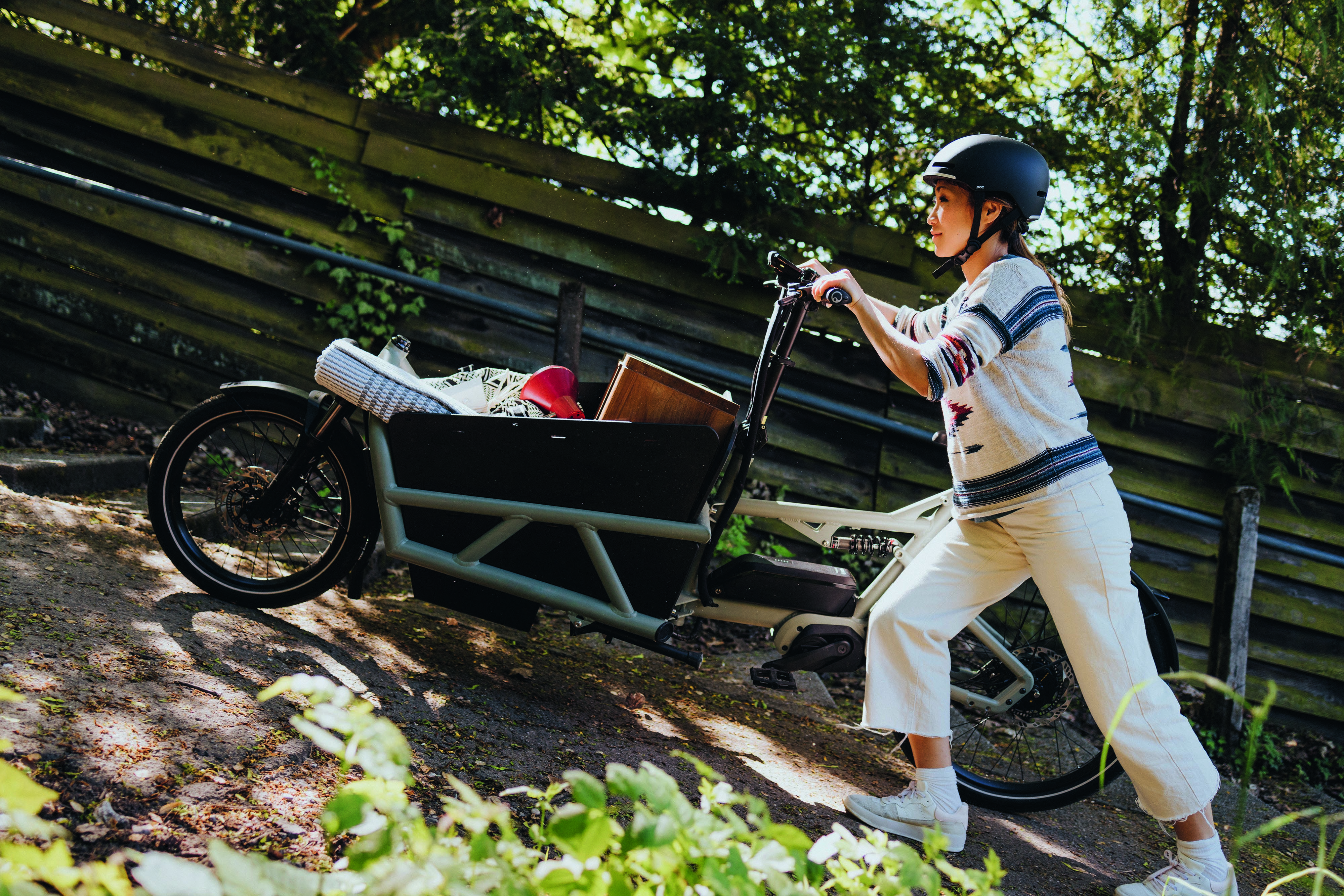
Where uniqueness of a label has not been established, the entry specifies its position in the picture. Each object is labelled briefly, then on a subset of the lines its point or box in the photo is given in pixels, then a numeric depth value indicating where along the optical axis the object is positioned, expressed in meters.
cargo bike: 2.77
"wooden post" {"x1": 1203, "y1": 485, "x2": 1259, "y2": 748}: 4.02
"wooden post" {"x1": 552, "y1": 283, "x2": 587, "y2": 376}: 4.20
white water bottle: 3.09
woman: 2.27
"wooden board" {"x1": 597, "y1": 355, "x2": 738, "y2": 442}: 2.74
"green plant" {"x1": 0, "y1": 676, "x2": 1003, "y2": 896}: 0.85
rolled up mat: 2.84
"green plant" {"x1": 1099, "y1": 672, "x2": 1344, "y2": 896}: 0.95
